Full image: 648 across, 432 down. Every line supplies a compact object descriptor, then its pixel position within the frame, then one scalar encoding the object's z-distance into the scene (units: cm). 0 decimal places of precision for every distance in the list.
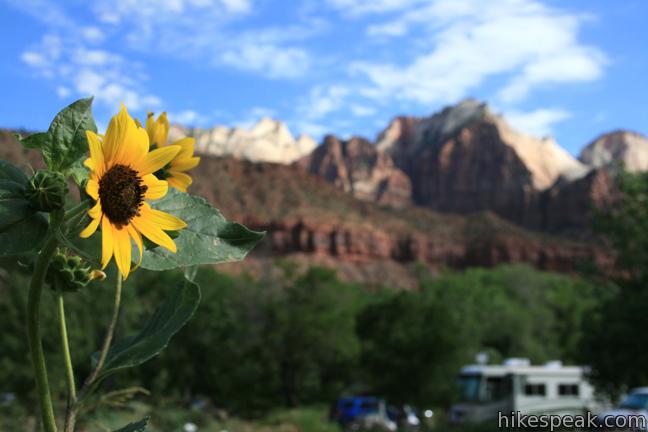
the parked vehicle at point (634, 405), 1505
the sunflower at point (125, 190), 87
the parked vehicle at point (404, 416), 2164
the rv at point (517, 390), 2345
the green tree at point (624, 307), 1825
